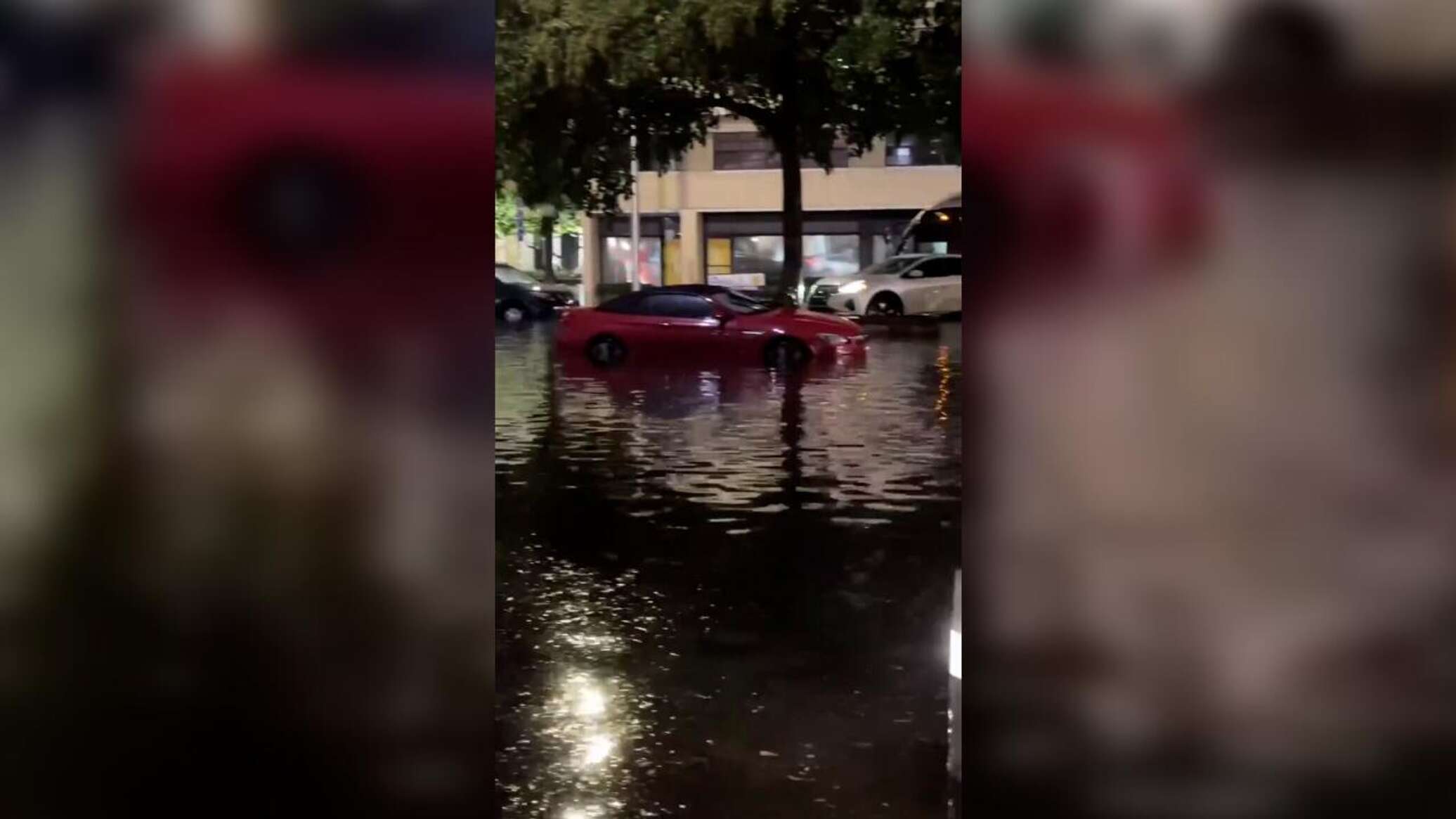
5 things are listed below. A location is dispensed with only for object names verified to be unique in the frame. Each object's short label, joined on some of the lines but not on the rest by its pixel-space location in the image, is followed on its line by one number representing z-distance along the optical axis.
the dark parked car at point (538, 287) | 31.91
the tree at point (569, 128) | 18.53
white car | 25.70
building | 35.28
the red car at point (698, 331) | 17.55
